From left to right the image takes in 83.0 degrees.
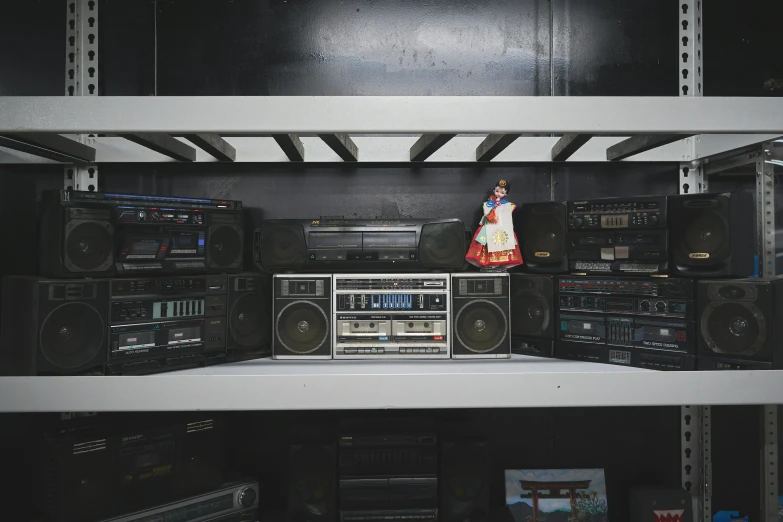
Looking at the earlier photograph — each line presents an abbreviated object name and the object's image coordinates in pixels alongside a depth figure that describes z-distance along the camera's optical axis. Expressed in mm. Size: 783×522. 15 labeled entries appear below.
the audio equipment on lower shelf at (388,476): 1018
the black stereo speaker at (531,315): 1075
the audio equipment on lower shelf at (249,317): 1053
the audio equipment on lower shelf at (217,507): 974
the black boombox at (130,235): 907
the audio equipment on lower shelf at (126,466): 901
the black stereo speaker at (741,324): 869
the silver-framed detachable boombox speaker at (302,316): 1049
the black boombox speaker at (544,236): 1092
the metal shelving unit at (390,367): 751
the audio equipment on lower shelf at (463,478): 1034
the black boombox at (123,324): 869
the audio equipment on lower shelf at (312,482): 1022
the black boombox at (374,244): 1088
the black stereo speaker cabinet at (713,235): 923
